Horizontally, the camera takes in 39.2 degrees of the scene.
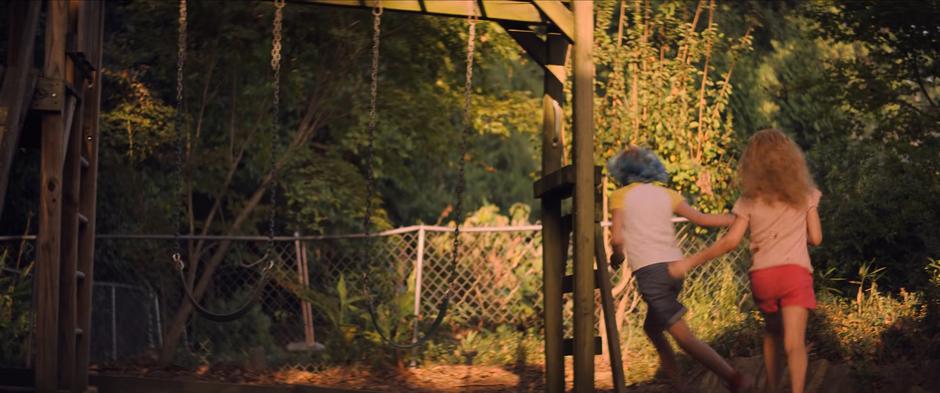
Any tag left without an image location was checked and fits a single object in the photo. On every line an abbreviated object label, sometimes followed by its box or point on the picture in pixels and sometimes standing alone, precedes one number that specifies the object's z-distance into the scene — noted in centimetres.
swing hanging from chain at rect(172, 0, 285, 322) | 820
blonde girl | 653
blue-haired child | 690
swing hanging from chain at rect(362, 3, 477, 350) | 798
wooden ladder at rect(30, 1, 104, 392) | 861
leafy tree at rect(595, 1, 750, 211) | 1227
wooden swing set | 759
